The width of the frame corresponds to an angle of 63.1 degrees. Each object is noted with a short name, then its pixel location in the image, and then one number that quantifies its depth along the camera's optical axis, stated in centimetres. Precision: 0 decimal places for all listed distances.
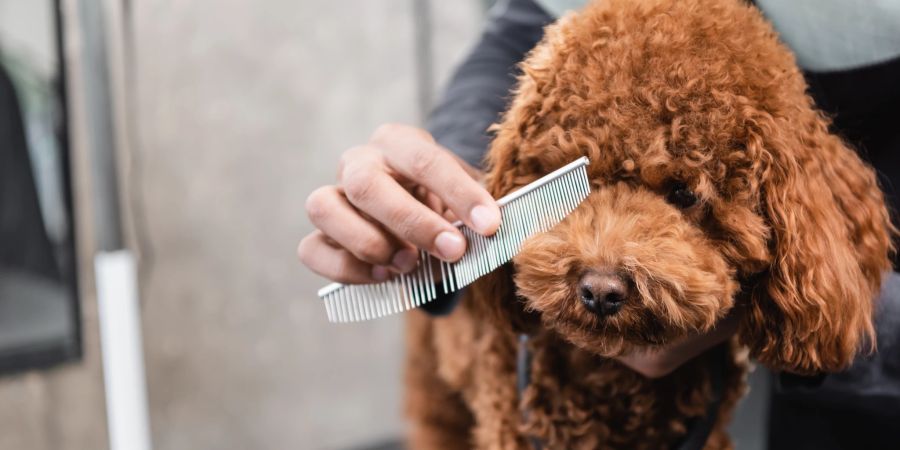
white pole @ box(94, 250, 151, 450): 145
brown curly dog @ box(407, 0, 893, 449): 58
